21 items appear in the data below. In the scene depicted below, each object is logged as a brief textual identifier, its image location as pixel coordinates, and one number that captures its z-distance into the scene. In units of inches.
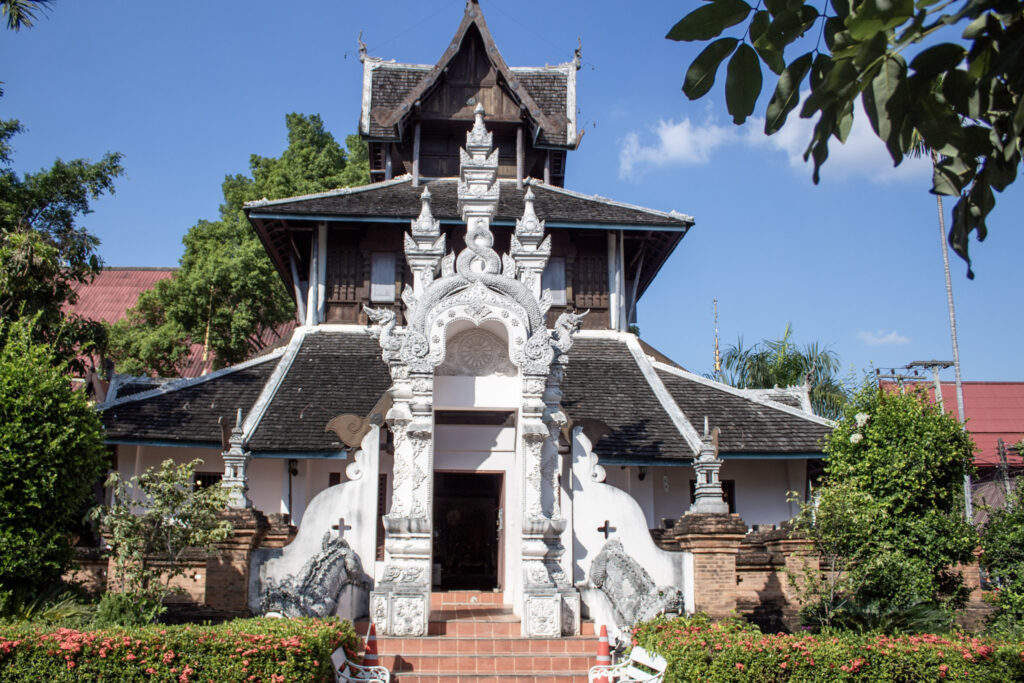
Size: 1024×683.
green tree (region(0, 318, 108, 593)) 361.1
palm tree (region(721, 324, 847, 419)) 1232.8
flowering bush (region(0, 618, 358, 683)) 294.4
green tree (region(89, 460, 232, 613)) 368.8
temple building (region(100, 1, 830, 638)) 415.2
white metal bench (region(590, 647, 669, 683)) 329.0
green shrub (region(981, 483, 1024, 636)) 400.2
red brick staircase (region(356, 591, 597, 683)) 365.1
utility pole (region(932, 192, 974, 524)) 898.1
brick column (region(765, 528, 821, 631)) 462.6
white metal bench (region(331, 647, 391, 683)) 331.6
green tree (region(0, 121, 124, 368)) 502.0
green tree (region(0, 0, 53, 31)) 508.7
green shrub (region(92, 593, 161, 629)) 349.4
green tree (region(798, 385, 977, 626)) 417.1
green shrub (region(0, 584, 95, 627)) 348.2
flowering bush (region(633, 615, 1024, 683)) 315.0
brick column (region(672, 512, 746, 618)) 420.5
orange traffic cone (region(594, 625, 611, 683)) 343.1
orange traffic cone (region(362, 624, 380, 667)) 361.1
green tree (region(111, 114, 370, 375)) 898.7
